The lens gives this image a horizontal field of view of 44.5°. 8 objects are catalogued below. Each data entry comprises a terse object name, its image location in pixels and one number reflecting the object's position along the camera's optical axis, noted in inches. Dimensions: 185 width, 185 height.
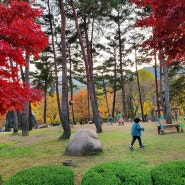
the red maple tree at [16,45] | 217.8
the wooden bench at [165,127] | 556.3
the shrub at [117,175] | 164.6
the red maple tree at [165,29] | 218.5
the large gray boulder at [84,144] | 356.8
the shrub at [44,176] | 164.9
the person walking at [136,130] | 396.8
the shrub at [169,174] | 162.2
